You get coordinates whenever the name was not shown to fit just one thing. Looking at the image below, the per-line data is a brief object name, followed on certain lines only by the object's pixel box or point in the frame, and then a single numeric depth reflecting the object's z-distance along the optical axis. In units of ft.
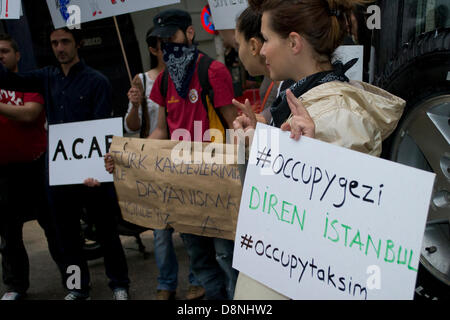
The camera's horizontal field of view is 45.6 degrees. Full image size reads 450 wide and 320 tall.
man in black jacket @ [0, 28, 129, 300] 12.42
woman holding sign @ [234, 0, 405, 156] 5.58
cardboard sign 9.59
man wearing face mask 10.59
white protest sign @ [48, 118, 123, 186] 11.85
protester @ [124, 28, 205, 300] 12.67
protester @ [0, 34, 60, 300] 13.32
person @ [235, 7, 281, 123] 8.70
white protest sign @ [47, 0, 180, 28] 11.89
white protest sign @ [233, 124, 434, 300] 4.76
